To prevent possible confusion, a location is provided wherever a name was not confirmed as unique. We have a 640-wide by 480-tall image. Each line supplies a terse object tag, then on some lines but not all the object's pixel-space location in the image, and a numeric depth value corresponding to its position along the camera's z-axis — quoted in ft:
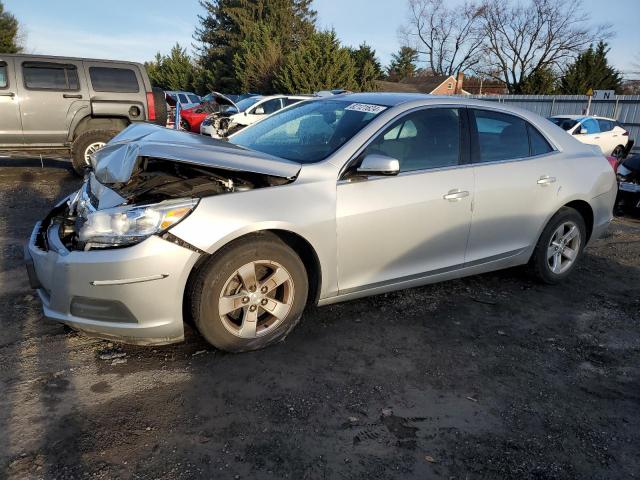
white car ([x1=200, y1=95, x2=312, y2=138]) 39.69
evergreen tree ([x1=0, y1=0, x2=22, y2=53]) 143.13
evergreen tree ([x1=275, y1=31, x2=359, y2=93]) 102.22
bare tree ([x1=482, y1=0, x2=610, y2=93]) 149.38
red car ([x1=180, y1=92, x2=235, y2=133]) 57.31
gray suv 27.02
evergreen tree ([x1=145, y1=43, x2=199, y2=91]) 160.15
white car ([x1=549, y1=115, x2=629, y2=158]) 49.62
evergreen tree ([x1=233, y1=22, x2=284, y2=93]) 121.39
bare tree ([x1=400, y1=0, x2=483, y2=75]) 181.78
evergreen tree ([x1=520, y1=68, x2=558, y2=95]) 100.68
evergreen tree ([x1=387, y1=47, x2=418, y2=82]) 227.20
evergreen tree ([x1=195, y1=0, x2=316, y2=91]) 146.10
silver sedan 8.93
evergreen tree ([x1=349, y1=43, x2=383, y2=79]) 122.70
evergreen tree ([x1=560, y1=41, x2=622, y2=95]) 100.42
